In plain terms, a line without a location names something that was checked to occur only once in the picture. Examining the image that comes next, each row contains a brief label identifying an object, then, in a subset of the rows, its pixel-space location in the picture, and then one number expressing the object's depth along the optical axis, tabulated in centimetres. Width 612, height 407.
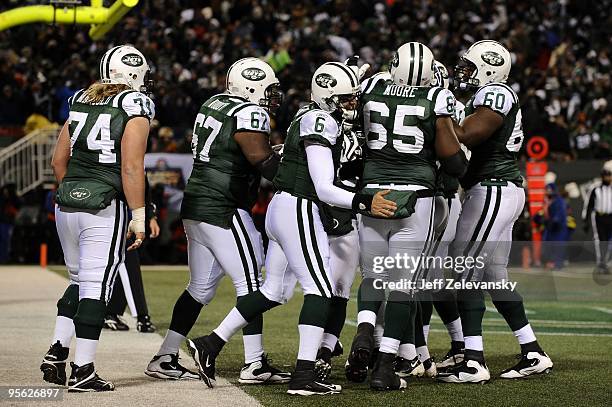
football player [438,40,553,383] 1507
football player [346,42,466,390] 1385
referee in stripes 3609
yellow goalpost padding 2706
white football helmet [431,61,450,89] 1504
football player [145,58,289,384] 1410
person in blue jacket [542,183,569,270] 3772
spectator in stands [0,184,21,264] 3809
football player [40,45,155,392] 1350
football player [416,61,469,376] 1510
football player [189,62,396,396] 1333
